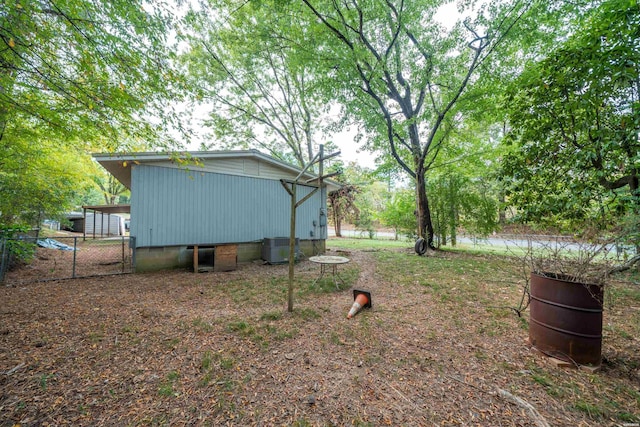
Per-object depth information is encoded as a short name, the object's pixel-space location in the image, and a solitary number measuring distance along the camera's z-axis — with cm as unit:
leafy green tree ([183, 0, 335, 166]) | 877
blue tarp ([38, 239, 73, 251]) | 925
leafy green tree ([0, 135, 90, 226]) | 617
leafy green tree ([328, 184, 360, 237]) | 1852
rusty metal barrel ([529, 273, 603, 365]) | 235
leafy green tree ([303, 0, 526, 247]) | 758
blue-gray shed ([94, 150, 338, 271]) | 605
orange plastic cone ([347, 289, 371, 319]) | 361
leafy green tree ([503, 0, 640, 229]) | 319
